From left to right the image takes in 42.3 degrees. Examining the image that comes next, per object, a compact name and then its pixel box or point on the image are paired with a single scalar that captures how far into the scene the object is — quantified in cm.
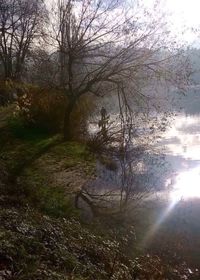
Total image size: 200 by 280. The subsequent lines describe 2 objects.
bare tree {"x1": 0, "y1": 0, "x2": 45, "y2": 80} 1783
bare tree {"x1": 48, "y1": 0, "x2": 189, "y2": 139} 1025
